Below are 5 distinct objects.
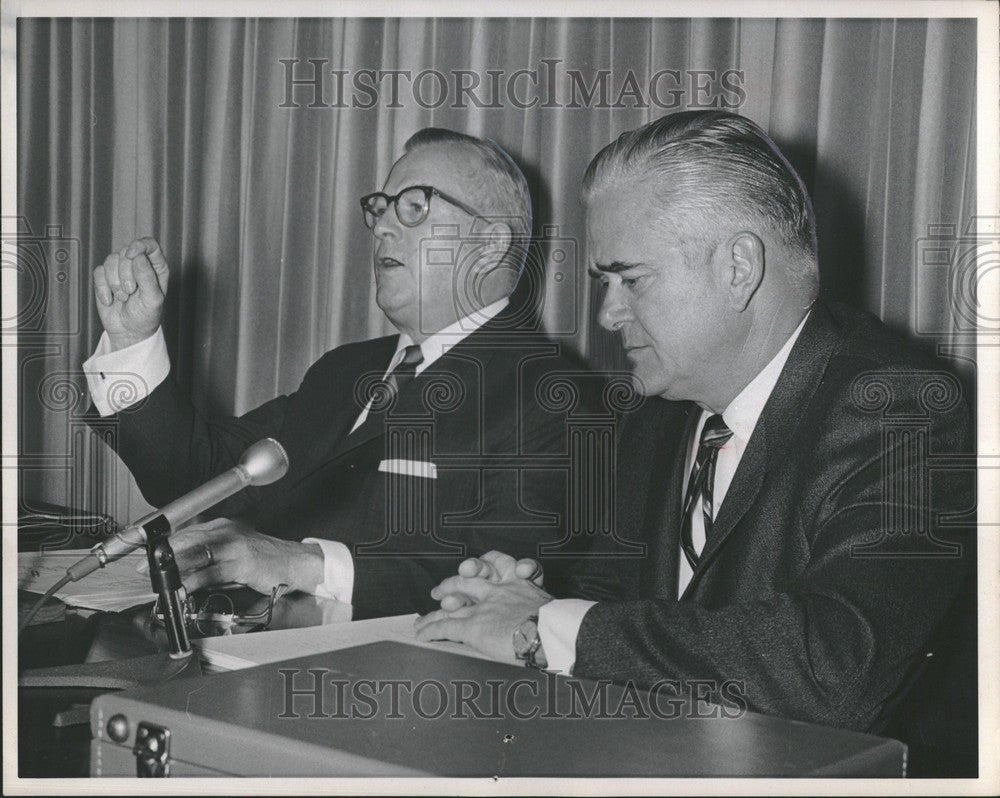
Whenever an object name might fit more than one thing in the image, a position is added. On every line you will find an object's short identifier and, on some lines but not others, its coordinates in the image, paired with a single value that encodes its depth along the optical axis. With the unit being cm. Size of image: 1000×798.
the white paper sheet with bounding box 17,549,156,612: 151
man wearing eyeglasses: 174
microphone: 117
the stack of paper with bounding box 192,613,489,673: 121
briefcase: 88
